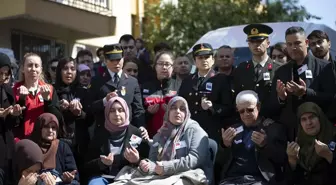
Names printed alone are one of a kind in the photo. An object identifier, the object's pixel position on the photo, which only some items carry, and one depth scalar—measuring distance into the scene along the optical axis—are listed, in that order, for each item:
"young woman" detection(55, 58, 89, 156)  7.71
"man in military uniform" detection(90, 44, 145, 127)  7.89
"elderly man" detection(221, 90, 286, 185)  6.53
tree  19.48
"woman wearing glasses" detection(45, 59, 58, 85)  9.16
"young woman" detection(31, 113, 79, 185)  6.95
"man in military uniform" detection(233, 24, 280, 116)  7.24
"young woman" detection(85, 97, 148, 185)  7.18
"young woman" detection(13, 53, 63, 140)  7.45
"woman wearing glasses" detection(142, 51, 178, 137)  8.17
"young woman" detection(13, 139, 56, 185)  6.56
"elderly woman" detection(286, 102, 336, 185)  6.18
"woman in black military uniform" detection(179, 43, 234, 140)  7.44
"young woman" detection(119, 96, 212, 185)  6.72
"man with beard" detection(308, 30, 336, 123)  7.61
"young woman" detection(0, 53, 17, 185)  7.06
